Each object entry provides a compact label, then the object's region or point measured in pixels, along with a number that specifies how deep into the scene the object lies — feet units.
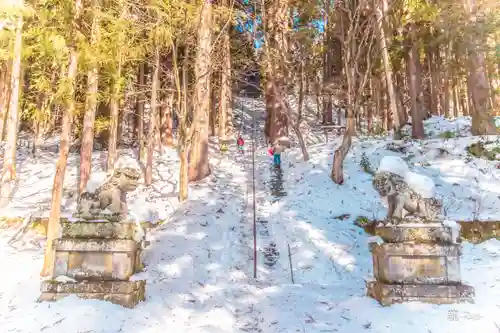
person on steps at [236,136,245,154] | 65.26
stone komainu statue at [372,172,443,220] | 19.04
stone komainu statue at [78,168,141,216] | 19.90
